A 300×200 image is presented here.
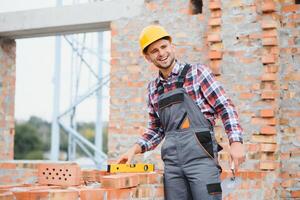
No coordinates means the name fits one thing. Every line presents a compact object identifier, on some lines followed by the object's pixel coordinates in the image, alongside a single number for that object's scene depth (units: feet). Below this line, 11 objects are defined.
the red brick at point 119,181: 10.16
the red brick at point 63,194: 9.16
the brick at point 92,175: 12.64
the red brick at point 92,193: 9.56
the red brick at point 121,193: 10.01
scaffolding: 32.24
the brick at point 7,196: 8.81
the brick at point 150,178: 11.13
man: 9.59
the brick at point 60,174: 10.82
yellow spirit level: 11.30
